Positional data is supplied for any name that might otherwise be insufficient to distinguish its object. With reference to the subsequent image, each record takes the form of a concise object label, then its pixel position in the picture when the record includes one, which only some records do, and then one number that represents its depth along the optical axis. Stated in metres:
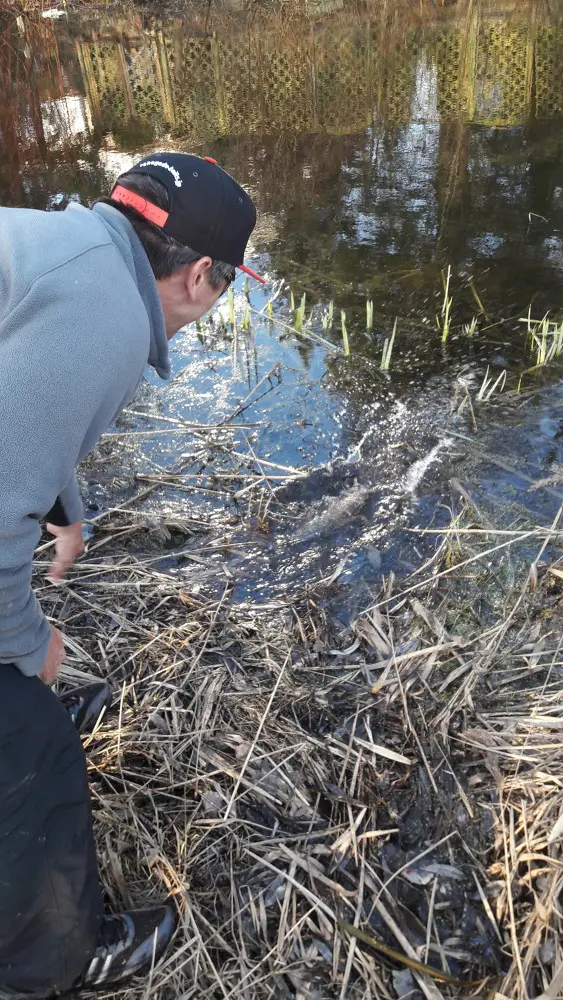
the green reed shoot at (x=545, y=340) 4.55
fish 3.48
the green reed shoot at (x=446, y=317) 4.86
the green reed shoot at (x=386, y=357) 4.64
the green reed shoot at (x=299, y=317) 4.93
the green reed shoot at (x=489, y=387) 4.27
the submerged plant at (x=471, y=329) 4.96
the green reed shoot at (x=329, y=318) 5.04
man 1.47
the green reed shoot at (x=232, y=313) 5.10
